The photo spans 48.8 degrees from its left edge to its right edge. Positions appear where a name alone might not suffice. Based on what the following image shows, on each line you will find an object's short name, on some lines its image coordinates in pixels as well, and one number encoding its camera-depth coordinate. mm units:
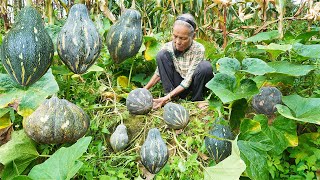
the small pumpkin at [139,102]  2299
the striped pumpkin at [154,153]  1644
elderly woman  2531
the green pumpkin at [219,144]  1718
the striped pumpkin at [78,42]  662
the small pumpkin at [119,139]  2066
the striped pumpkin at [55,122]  1492
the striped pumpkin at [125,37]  731
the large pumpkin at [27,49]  639
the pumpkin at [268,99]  1862
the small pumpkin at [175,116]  2139
